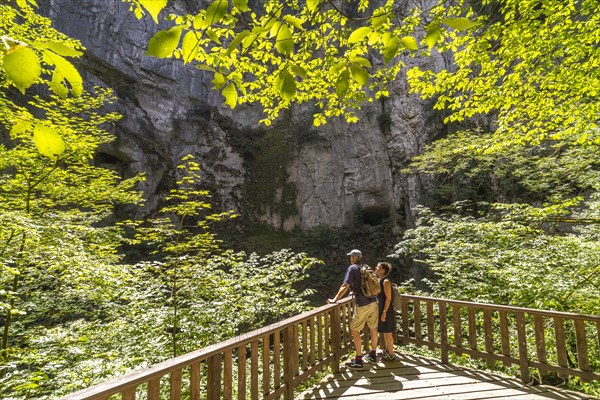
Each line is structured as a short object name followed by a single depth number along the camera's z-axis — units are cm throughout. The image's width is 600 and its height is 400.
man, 358
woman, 379
